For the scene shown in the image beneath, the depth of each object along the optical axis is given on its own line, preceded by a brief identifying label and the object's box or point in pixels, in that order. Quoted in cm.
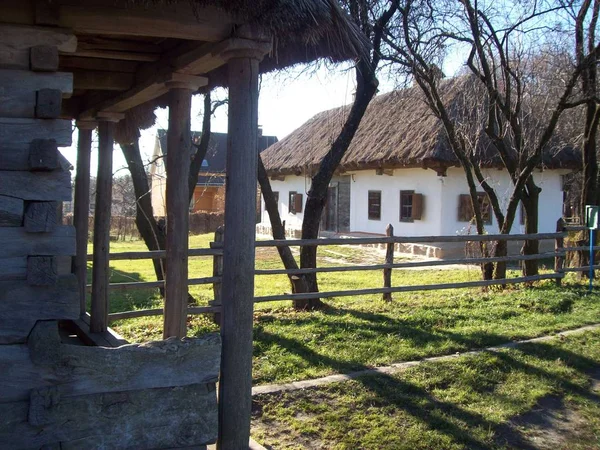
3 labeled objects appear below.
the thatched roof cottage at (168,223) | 301
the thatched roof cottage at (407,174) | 1905
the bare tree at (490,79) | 1068
